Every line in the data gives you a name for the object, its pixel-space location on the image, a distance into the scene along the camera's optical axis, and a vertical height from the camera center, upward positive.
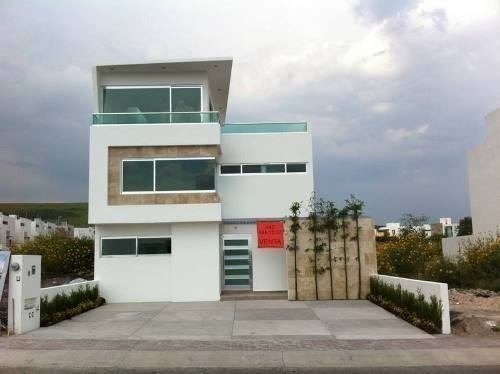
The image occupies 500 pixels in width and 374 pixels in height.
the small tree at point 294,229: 17.48 +0.26
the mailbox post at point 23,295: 11.22 -1.10
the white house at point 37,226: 82.01 +2.77
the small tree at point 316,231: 17.47 +0.19
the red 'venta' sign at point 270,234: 18.52 +0.14
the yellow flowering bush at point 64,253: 21.27 -0.42
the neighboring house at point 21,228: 78.19 +2.48
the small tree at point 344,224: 17.62 +0.40
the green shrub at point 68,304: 12.74 -1.66
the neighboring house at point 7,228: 75.19 +2.36
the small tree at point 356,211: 17.66 +0.82
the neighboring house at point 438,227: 59.45 +0.73
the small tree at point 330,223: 17.56 +0.44
